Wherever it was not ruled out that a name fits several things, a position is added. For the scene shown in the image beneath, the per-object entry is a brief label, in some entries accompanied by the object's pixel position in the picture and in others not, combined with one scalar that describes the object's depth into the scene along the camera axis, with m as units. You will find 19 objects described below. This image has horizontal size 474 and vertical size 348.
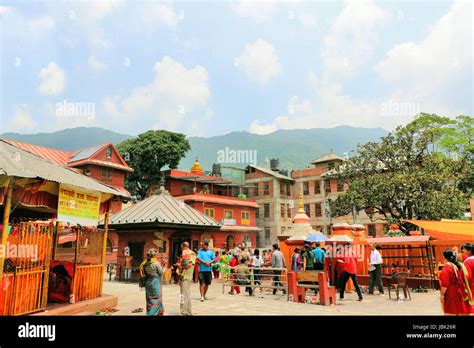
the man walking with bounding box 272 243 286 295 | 13.65
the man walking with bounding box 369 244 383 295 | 13.70
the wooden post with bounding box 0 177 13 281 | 7.37
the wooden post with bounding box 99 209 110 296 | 10.83
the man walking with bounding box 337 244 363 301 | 12.49
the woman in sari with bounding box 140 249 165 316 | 8.02
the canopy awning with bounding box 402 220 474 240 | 14.55
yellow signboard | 9.09
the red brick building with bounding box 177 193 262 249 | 42.25
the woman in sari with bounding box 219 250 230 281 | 17.91
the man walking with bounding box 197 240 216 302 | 11.58
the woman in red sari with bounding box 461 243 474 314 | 6.45
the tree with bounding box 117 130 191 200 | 51.06
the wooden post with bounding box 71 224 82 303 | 9.70
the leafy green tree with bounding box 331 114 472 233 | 24.00
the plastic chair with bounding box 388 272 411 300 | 12.32
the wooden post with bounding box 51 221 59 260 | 10.22
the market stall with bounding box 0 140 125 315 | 7.71
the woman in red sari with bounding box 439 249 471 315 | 6.35
